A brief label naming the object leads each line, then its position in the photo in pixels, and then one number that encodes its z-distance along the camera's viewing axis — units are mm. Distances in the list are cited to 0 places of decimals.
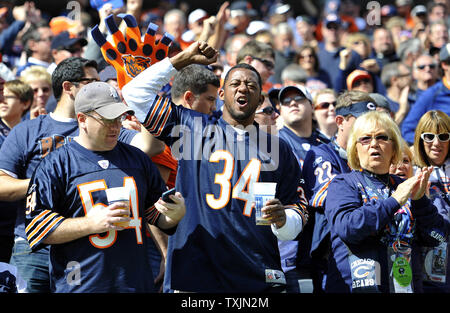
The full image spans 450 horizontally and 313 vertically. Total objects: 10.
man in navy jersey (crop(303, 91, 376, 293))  10691
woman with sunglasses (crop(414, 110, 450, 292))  10647
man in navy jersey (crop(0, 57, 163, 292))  9812
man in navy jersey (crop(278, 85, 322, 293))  11180
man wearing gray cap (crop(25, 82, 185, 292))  8266
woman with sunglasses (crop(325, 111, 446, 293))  9125
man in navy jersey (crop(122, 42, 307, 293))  9016
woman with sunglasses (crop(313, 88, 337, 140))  14211
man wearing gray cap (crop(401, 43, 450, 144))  16016
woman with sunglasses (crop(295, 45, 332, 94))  19436
